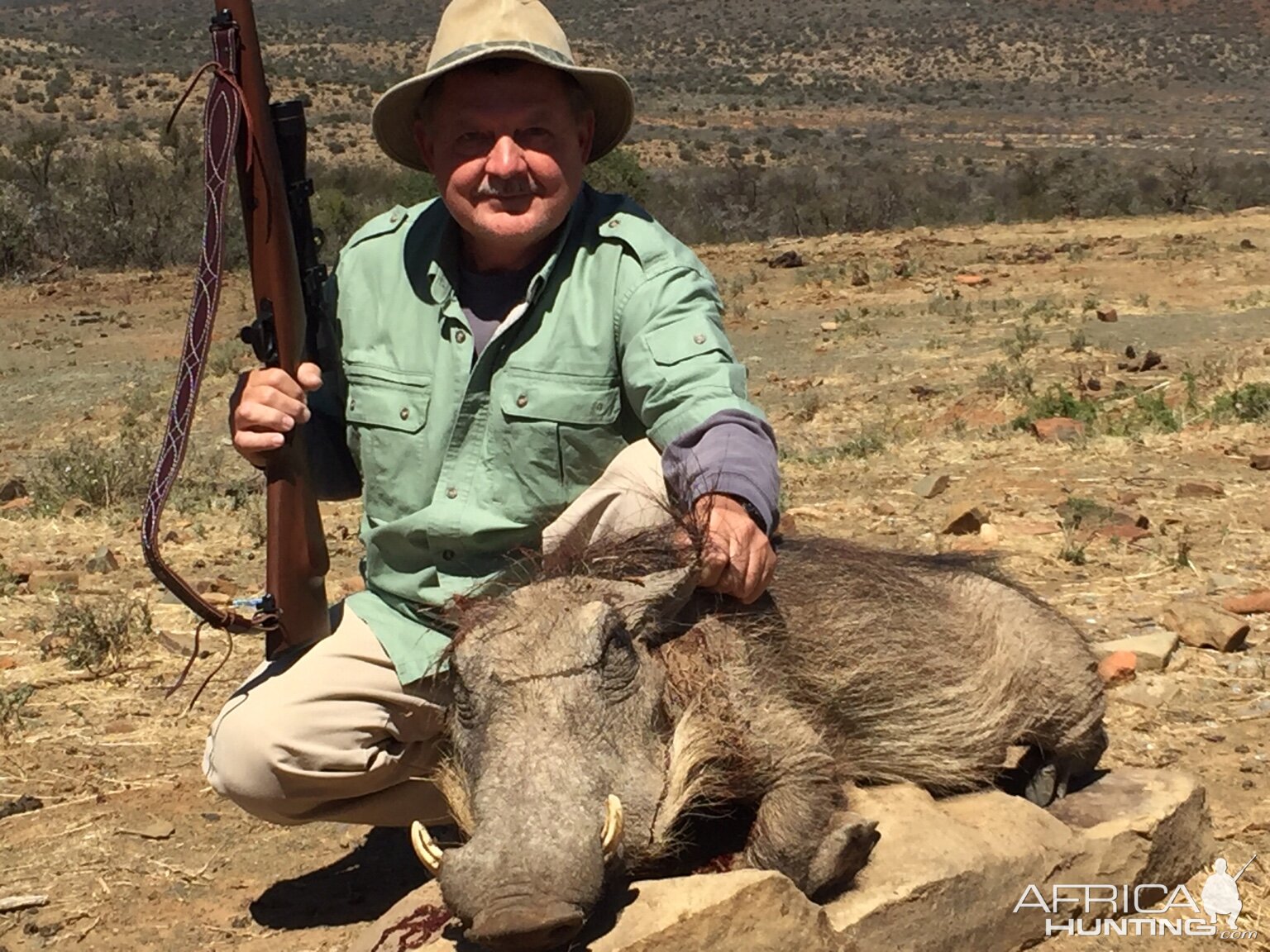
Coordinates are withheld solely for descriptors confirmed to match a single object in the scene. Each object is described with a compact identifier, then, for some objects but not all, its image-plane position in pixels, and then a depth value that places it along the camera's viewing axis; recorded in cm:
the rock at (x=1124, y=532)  643
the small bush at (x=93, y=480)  859
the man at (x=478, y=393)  365
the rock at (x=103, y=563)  719
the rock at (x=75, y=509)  837
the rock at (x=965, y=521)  664
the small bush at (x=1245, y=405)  848
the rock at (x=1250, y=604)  558
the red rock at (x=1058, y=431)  838
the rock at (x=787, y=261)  1895
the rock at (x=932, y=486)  749
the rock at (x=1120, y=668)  502
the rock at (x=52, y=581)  684
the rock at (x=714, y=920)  287
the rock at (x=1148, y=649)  510
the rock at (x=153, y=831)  451
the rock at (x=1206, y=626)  520
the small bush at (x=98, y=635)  582
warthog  272
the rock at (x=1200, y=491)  702
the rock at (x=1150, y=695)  490
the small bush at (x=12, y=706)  529
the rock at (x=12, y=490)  891
